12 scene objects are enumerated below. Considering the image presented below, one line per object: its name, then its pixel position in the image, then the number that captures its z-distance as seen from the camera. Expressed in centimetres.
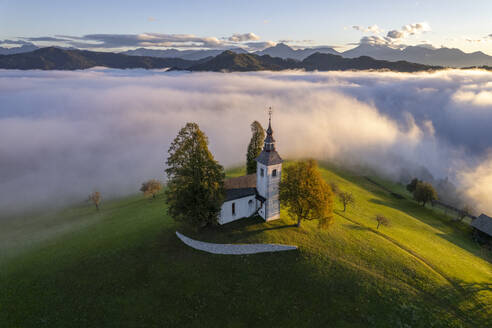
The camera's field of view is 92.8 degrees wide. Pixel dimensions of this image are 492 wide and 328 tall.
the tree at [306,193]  4206
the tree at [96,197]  7879
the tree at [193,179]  3797
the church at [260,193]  4466
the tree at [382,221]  5481
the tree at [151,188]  7878
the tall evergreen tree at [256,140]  5591
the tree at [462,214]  8143
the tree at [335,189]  7674
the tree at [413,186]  10062
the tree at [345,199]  6384
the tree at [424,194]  8894
